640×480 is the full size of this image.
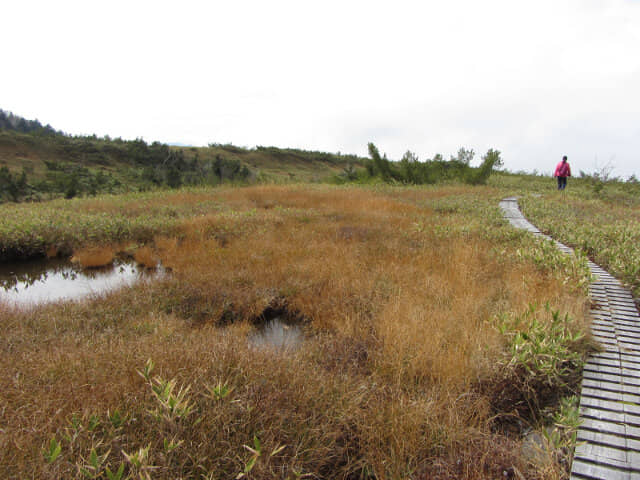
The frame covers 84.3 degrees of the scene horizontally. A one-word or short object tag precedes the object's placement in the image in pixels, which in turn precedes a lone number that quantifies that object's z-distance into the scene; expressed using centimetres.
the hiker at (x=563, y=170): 1680
